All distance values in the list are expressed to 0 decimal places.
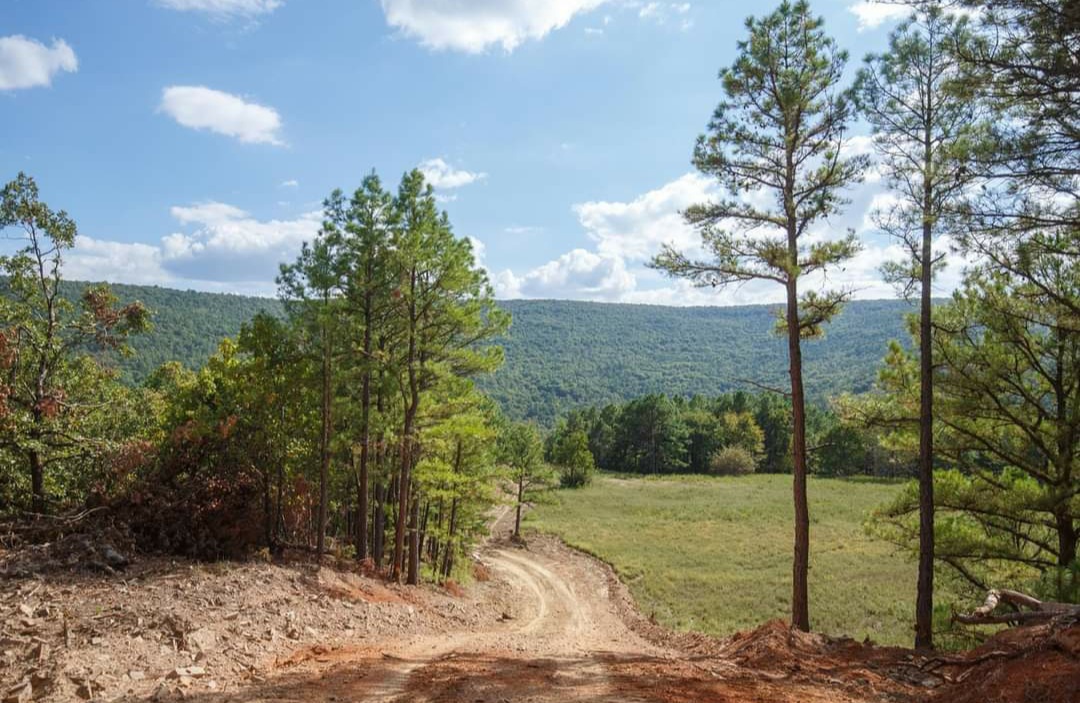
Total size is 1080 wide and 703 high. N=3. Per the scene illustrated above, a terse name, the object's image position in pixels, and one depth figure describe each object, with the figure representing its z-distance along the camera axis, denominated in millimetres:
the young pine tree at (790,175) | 10312
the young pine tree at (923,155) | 9891
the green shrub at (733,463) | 84875
